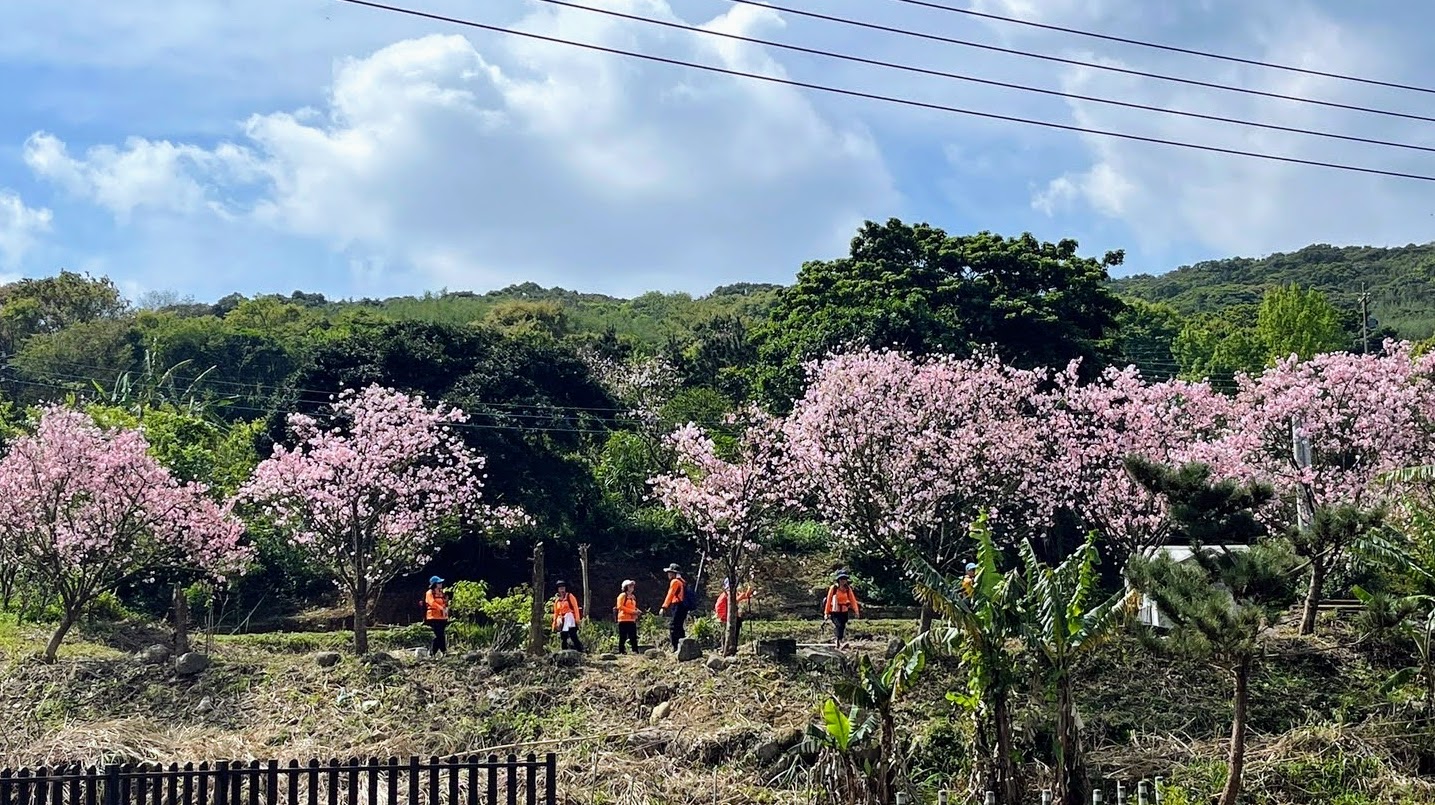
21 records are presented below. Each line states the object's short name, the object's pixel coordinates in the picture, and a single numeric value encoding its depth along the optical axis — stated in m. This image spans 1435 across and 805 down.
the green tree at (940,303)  36.31
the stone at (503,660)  19.78
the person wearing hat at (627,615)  22.27
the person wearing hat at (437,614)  21.95
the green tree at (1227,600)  12.51
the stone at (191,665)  20.14
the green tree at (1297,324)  53.56
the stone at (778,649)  19.73
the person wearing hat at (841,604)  21.92
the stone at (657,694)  18.36
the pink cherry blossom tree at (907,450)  21.67
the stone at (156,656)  20.86
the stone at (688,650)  20.08
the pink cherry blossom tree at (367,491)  22.59
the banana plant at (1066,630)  14.03
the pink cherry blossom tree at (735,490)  22.69
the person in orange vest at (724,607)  21.71
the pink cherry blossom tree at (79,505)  21.84
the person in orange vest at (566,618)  21.77
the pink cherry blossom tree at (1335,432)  22.98
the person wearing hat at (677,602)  22.12
